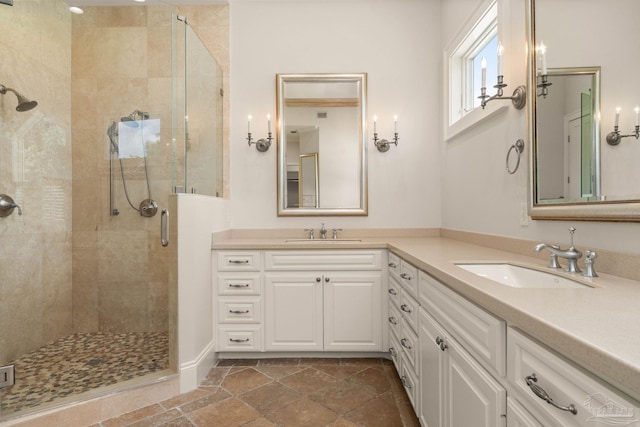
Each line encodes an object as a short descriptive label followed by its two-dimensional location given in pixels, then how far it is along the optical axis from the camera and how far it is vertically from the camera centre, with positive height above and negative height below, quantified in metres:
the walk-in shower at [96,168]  2.17 +0.35
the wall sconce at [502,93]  1.60 +0.63
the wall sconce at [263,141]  2.77 +0.63
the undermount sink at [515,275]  1.21 -0.27
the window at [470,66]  2.04 +1.13
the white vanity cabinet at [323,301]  2.30 -0.66
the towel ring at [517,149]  1.65 +0.34
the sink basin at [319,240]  2.45 -0.24
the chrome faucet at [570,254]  1.16 -0.16
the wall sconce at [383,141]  2.77 +0.63
